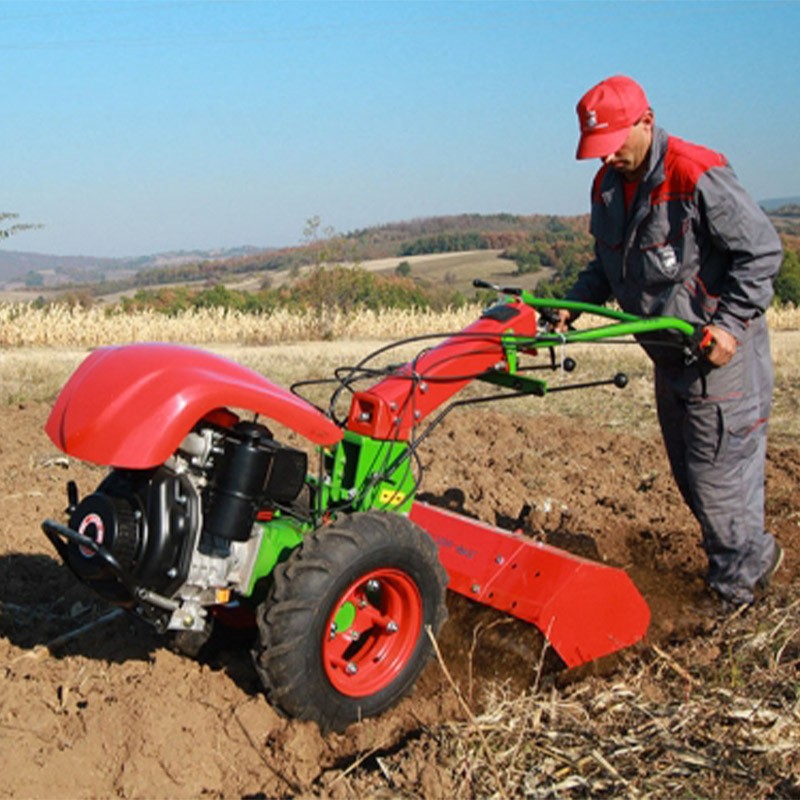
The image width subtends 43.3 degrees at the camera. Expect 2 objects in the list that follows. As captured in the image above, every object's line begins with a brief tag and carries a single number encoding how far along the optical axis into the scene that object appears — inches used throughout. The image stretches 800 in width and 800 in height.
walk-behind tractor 127.4
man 159.6
